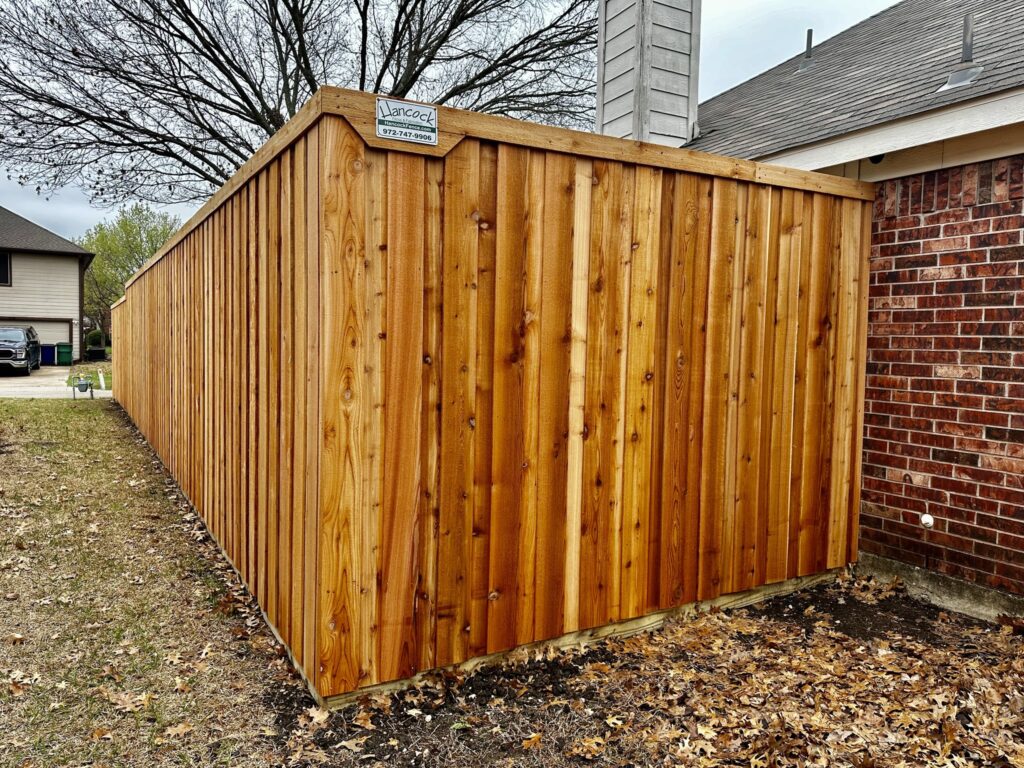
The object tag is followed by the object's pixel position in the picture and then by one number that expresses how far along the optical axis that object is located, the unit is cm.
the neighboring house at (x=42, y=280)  2483
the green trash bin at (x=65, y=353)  2477
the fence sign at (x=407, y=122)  283
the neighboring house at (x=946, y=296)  386
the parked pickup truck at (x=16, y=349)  1983
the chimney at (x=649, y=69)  658
